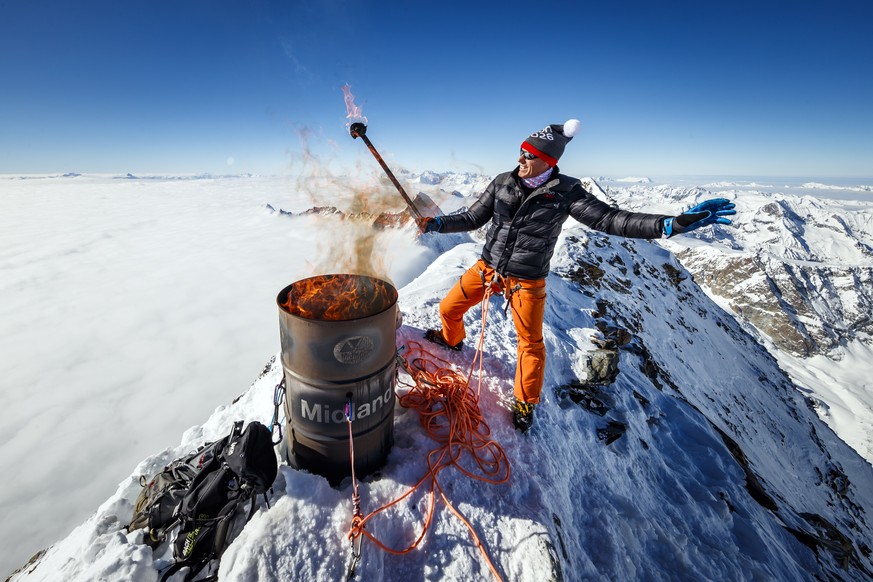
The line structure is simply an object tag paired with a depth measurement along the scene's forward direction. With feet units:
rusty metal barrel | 9.07
